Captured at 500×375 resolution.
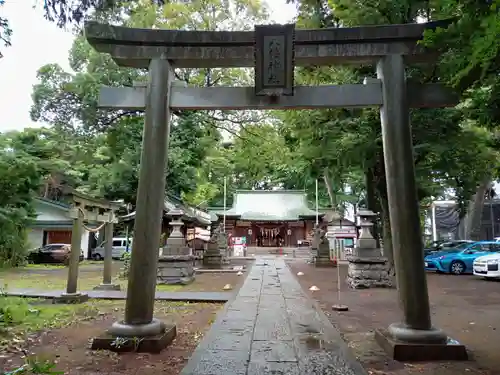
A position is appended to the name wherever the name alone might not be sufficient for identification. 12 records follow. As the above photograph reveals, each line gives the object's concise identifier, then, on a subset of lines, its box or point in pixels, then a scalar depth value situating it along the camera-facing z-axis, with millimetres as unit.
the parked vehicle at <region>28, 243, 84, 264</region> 23828
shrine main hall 37403
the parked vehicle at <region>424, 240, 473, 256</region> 20156
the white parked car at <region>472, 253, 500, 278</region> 13938
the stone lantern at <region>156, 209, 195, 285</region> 13571
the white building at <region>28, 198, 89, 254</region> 26750
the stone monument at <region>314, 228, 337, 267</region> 21422
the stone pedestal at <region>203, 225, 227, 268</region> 20219
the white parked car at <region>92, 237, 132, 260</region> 28469
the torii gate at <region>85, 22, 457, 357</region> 5359
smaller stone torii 9461
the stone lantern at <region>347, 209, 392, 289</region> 12562
